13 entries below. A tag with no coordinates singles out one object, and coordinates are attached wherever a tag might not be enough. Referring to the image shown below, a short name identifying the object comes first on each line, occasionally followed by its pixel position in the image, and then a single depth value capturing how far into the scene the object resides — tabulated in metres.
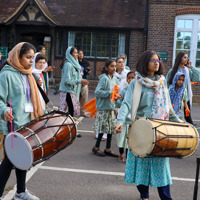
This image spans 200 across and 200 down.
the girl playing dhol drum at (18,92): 3.60
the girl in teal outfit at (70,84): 7.14
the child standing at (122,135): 5.48
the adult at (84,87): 9.30
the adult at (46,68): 7.33
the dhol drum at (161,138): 3.29
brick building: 16.23
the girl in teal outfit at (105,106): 5.97
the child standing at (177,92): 6.22
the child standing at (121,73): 6.80
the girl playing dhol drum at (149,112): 3.68
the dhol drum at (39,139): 3.28
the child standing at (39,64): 6.14
